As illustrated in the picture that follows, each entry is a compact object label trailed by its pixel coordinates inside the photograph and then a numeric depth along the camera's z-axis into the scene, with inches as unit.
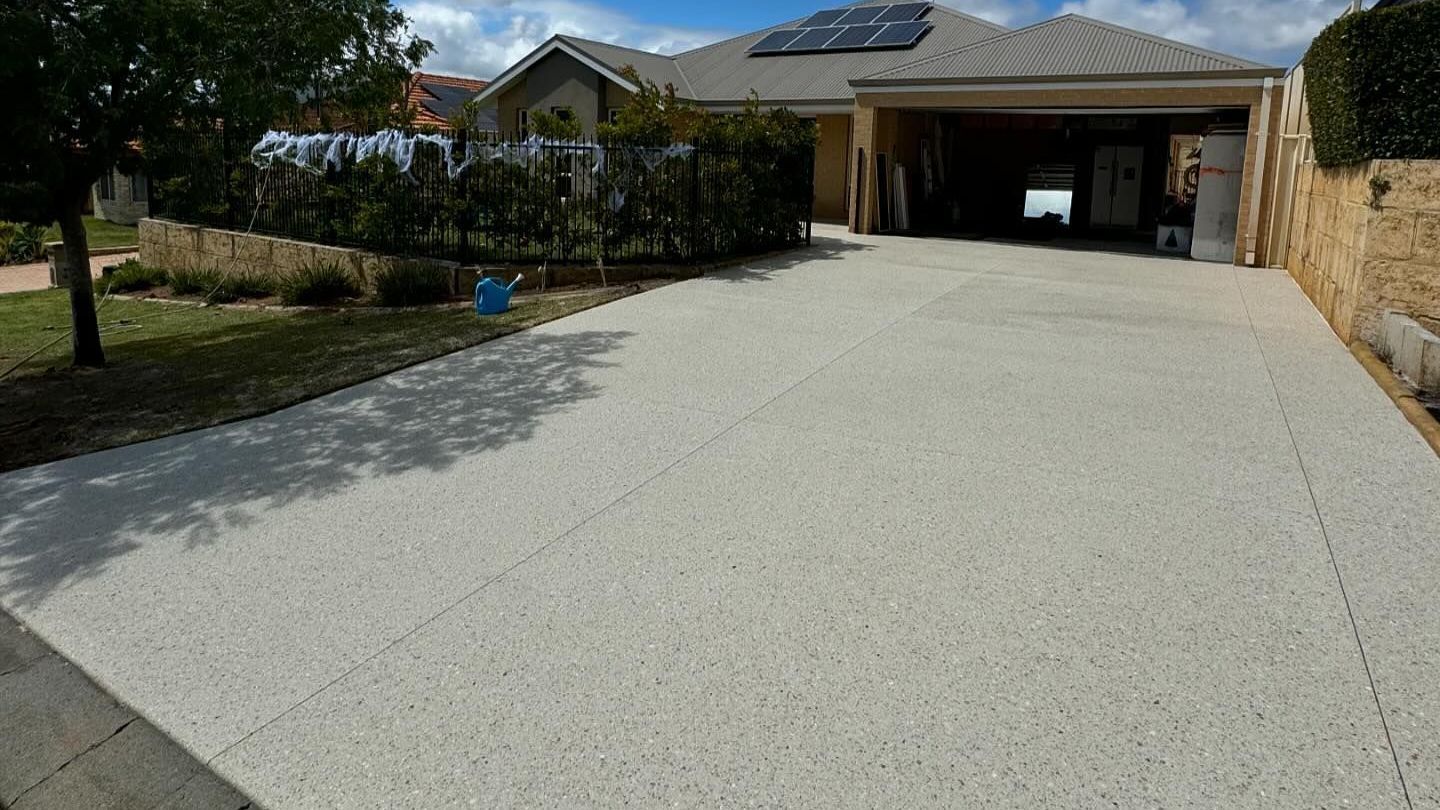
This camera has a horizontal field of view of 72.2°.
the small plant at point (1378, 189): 345.5
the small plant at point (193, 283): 581.3
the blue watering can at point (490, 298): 430.9
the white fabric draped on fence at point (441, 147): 499.8
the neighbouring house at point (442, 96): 1207.6
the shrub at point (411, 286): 486.0
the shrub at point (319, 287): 521.0
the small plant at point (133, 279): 608.4
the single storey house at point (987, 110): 661.3
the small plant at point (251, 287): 566.0
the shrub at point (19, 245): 771.4
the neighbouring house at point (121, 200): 1039.0
